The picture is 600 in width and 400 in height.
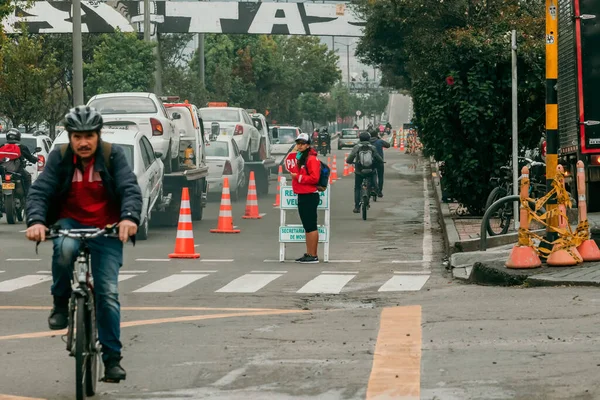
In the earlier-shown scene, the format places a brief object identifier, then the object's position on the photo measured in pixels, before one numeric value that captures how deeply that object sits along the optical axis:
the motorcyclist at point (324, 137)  74.50
